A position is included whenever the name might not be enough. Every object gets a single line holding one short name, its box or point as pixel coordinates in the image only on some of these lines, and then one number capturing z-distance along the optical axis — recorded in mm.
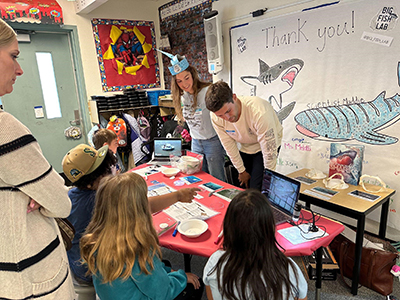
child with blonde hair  1048
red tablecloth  1283
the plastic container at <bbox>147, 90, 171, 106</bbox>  4273
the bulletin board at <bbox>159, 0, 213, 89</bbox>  3621
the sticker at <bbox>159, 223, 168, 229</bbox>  1473
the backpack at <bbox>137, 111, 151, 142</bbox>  3943
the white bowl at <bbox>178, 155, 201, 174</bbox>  2246
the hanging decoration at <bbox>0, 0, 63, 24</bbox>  3234
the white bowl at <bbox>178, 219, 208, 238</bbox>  1393
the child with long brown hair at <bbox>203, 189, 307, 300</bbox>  1003
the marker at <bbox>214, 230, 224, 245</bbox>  1335
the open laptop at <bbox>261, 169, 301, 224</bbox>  1482
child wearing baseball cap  1441
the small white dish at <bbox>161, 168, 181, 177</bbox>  2211
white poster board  2064
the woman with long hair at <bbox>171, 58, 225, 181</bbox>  2480
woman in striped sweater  833
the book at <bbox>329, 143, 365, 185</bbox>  2041
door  3613
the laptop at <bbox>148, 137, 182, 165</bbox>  2559
